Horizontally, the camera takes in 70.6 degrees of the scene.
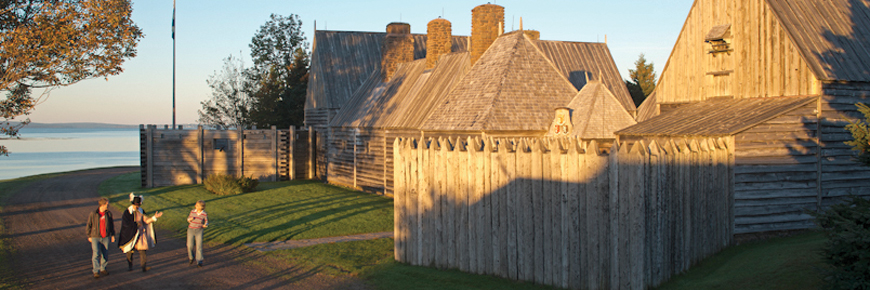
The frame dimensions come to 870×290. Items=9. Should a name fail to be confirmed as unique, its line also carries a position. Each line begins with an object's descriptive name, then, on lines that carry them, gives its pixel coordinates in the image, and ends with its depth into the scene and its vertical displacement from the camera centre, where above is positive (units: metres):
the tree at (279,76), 48.47 +4.60
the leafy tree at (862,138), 7.86 -0.13
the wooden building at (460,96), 21.00 +1.32
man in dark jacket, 11.27 -1.92
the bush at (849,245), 6.87 -1.36
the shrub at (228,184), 24.69 -2.23
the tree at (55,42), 16.19 +2.40
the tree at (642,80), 52.44 +4.32
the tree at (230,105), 54.03 +2.15
